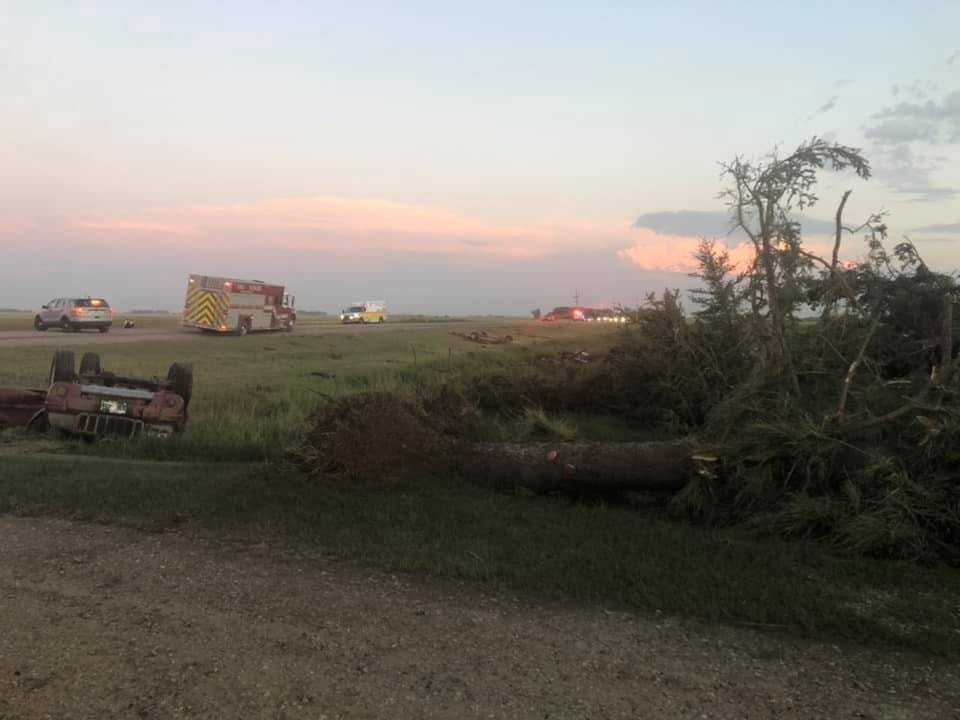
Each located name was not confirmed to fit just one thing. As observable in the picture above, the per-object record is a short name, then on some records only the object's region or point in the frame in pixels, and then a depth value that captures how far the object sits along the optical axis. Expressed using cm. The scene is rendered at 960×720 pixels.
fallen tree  643
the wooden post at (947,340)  580
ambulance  5475
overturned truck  920
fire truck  3394
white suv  3450
